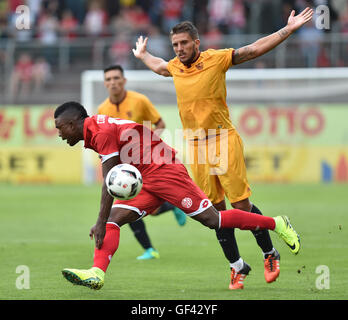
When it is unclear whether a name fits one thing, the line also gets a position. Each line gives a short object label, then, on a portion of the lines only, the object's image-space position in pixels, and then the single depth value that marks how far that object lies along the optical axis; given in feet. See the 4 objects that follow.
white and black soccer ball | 49.11
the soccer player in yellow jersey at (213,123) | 55.26
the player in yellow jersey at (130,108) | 71.97
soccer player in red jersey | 50.03
